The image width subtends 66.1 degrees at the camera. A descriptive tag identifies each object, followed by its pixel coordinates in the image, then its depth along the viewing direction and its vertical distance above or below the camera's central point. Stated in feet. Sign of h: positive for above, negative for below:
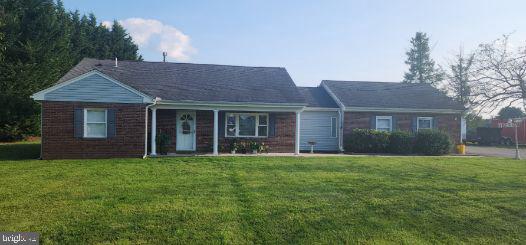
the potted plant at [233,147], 62.03 -2.77
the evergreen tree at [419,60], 181.68 +32.46
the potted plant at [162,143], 58.29 -2.18
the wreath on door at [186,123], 62.44 +0.74
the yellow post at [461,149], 74.18 -3.09
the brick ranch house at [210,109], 52.85 +3.08
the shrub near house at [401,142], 68.69 -1.78
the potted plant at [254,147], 62.56 -2.75
